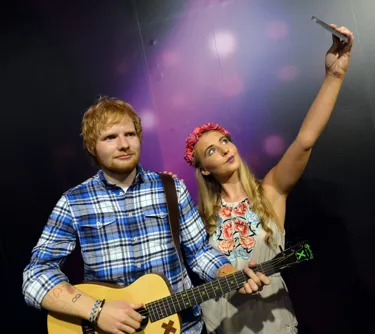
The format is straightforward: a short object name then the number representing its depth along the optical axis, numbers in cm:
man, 172
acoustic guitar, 166
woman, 192
